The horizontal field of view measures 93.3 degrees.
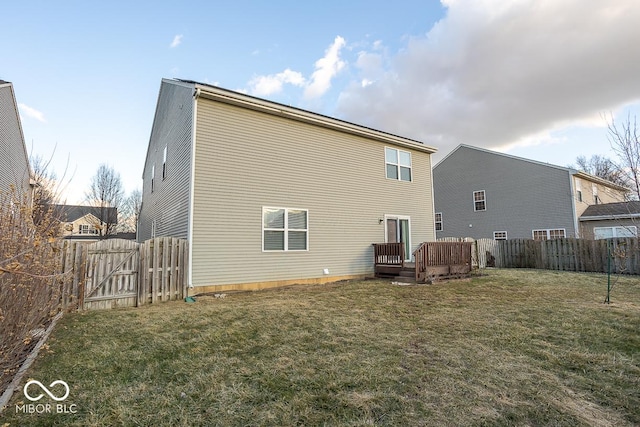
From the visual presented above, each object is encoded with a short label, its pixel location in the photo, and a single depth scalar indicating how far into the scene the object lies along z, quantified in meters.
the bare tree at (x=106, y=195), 28.77
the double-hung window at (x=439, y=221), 22.97
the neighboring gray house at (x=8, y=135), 13.55
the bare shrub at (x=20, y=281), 2.88
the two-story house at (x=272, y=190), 8.30
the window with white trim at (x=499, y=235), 20.07
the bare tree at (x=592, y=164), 32.15
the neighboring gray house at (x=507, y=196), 18.22
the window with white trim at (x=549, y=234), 18.15
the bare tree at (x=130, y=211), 34.44
